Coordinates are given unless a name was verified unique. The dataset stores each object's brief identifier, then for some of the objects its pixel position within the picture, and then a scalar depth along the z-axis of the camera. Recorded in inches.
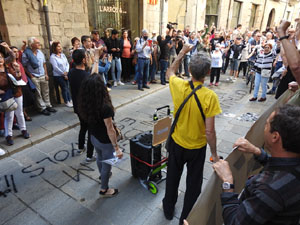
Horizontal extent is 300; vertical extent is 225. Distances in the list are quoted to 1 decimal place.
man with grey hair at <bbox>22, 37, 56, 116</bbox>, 207.2
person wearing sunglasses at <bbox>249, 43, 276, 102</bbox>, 259.6
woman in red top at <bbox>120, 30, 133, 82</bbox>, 324.5
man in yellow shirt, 84.0
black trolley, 121.3
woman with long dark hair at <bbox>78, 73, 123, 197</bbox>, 101.4
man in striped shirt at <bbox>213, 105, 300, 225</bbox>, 44.3
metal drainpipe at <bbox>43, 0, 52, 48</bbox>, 220.8
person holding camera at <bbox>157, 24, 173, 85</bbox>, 336.8
